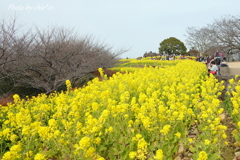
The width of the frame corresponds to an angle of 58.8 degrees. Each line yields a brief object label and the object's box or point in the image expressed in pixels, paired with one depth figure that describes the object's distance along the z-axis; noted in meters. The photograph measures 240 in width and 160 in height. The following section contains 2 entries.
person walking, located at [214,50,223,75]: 10.69
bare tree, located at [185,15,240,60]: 27.75
